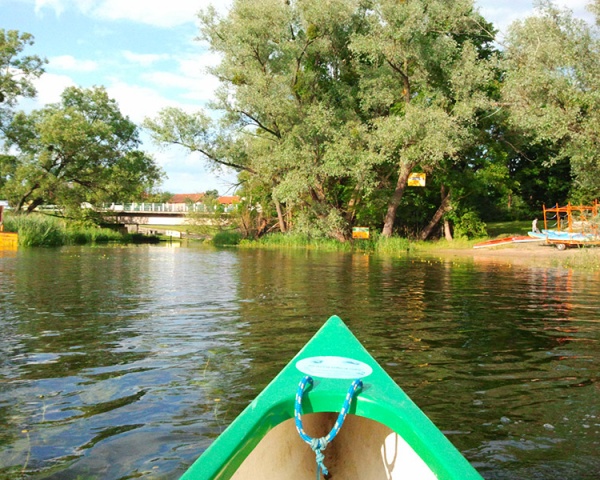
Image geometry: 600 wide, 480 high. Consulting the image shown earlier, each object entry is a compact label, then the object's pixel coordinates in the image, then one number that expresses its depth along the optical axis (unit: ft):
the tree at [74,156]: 117.50
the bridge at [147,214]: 181.98
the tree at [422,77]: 71.51
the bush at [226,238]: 112.37
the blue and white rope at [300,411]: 7.80
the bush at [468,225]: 90.17
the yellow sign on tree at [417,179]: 84.15
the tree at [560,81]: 52.26
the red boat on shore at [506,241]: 78.43
